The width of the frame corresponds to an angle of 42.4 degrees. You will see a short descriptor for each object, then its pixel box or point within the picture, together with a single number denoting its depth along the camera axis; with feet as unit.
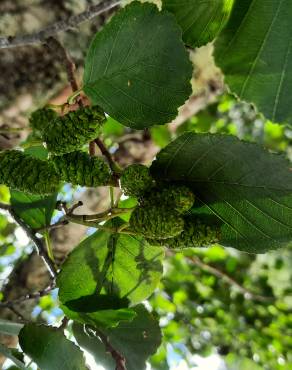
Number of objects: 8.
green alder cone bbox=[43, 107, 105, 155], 0.53
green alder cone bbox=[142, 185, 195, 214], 0.55
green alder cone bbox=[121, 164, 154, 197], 0.54
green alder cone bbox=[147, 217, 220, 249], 0.56
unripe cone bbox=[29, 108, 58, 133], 0.68
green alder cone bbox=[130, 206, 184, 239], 0.52
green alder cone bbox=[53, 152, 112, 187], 0.55
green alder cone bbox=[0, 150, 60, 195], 0.58
